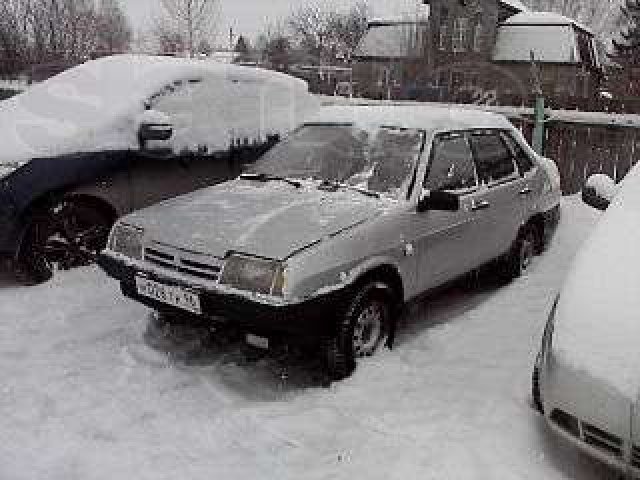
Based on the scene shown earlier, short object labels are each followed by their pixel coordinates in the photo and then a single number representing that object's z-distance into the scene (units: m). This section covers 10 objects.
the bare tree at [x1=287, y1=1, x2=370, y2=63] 55.00
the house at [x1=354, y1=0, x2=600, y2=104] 35.03
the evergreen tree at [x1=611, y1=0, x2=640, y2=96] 41.84
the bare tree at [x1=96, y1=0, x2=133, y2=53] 31.34
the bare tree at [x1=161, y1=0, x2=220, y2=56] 31.17
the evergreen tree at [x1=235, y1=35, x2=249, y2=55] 58.06
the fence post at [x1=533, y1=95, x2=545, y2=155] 9.62
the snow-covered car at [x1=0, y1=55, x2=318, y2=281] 5.38
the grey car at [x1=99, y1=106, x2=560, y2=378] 3.71
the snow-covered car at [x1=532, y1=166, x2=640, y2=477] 2.72
